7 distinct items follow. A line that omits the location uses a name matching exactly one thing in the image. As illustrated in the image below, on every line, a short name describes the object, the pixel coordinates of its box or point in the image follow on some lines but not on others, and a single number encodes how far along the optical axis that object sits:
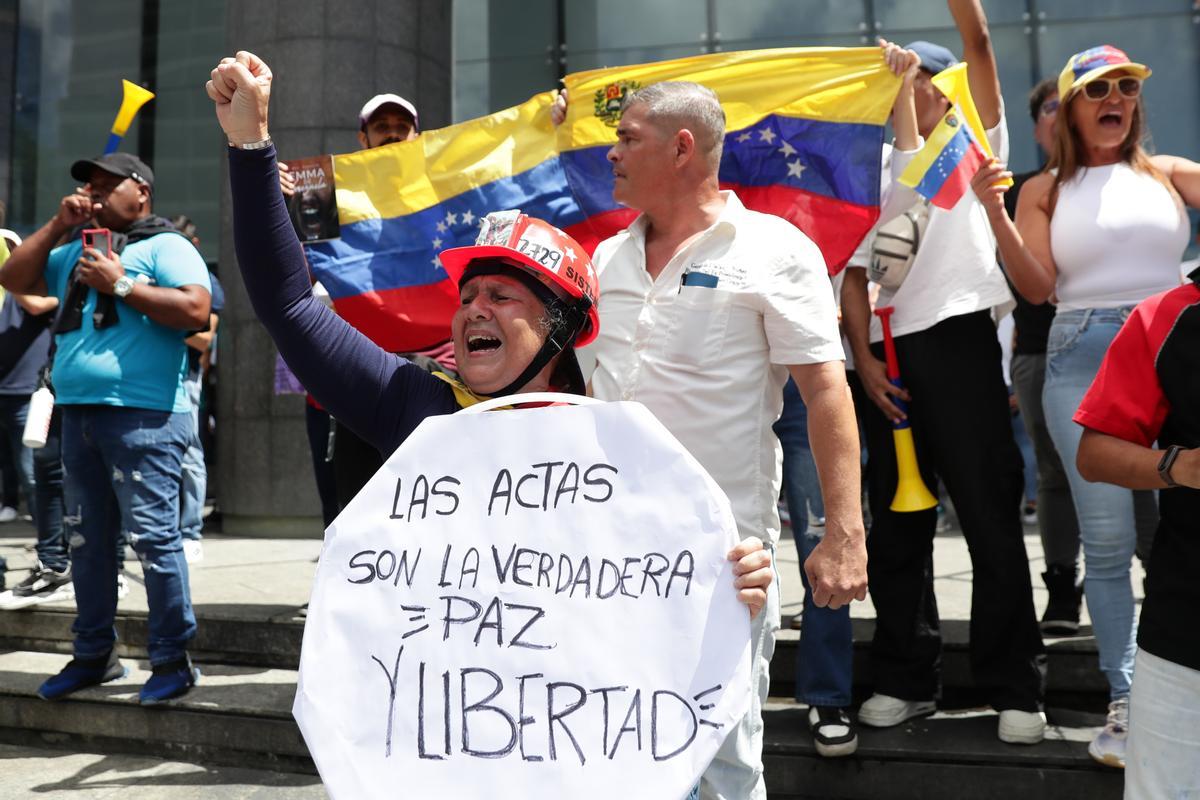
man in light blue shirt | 3.74
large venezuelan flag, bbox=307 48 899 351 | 3.22
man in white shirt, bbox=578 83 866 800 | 2.13
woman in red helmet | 1.81
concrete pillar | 7.22
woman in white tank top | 3.05
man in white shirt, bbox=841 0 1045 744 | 3.19
